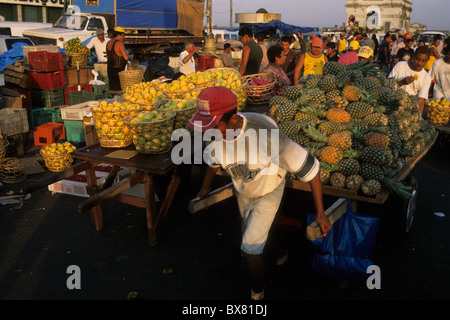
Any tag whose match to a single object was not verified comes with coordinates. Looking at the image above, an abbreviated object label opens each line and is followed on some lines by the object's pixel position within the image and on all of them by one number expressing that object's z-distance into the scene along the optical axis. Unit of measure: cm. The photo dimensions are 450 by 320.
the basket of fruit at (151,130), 404
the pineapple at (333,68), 585
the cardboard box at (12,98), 871
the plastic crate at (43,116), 889
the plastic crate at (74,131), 754
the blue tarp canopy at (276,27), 2638
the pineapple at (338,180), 374
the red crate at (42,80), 959
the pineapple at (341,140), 405
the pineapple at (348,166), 381
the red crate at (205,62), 1578
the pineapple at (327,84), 520
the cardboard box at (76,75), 1055
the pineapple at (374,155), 392
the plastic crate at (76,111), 736
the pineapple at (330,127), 430
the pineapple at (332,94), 497
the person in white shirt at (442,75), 746
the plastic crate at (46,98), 966
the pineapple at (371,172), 370
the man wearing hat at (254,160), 278
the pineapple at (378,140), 407
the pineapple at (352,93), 490
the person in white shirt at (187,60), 1030
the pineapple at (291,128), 435
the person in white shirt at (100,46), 1291
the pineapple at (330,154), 395
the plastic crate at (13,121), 716
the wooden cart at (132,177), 379
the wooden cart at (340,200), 323
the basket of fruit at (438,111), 682
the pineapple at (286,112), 465
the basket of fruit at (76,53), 1101
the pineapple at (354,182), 361
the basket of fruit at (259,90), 632
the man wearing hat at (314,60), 763
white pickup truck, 1507
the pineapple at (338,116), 446
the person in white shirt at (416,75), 662
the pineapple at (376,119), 449
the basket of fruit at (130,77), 808
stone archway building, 8101
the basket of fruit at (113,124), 429
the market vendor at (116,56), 892
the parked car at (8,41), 1359
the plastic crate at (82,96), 891
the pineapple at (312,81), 538
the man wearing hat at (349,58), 827
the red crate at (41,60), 944
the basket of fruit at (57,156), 660
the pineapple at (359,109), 463
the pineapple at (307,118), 445
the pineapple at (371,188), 354
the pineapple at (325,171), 384
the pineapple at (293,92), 512
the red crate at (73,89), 1028
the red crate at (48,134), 781
